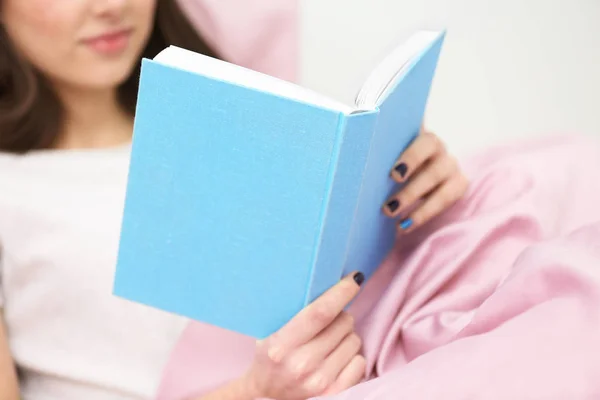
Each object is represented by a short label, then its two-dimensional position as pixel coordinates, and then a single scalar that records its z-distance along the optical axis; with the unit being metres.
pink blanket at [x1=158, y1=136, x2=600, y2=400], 1.09
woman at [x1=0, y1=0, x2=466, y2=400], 1.33
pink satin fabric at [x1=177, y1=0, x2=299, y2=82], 1.51
